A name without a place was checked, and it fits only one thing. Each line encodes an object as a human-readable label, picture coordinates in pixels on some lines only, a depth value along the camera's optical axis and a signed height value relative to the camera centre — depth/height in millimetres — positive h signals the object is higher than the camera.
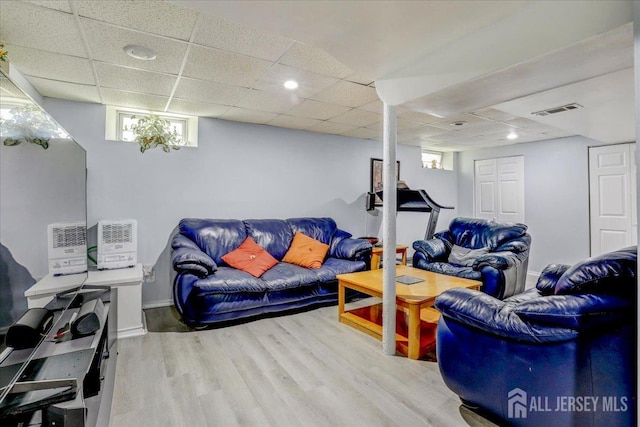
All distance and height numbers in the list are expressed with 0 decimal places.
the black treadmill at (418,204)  4344 +167
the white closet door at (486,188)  6195 +527
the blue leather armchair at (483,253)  3736 -497
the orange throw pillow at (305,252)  3992 -470
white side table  2918 -749
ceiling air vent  2949 +1014
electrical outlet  3795 -701
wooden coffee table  2586 -822
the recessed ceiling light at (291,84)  3002 +1228
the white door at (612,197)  4574 +271
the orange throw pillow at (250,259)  3597 -505
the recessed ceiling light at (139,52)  2326 +1198
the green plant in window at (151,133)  3766 +958
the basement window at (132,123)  3768 +1122
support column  2656 -165
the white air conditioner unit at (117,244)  3262 -295
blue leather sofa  3096 -613
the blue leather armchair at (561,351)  1427 -653
